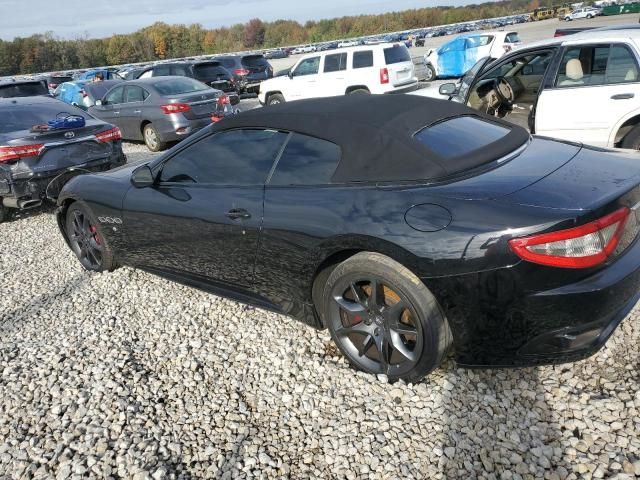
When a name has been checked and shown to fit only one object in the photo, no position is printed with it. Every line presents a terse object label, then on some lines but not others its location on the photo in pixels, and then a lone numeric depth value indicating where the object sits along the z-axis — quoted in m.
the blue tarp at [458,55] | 18.27
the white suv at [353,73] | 13.09
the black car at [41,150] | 5.84
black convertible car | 2.15
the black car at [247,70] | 17.77
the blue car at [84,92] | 13.64
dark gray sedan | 9.48
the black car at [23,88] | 10.83
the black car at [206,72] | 14.59
